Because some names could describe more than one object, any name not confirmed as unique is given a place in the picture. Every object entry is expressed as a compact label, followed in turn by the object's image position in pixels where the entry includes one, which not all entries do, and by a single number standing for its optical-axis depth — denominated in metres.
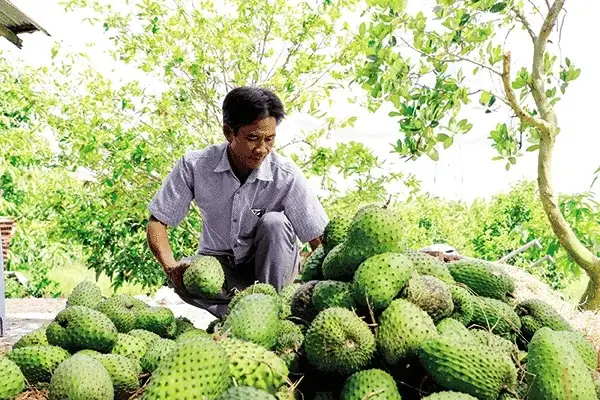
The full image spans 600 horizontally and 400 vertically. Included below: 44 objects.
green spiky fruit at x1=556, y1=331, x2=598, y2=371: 2.25
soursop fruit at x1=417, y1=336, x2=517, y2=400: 1.90
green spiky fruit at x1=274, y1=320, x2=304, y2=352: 2.23
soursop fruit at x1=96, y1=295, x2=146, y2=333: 2.75
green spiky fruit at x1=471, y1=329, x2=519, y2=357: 2.17
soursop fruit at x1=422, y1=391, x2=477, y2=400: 1.80
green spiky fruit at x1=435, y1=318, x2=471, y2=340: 2.12
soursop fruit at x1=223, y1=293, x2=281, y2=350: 2.23
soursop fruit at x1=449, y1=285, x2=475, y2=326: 2.34
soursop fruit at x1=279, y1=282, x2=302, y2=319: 2.47
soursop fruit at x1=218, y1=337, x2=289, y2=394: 1.91
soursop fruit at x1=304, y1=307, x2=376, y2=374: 1.99
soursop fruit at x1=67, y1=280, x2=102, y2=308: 2.89
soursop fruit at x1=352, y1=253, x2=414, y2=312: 2.12
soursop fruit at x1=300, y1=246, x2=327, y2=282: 2.66
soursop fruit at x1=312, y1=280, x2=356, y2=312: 2.20
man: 4.05
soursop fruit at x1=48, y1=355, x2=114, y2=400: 2.11
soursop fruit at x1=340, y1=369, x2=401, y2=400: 1.89
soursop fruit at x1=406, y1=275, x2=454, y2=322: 2.19
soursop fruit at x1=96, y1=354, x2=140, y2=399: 2.28
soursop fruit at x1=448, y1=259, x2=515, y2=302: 2.65
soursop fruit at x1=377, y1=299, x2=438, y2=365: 2.02
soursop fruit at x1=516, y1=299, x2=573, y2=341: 2.49
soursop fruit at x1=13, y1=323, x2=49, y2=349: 2.61
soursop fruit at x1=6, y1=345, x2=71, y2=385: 2.36
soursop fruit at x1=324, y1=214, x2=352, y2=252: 2.65
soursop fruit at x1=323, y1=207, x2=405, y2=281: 2.31
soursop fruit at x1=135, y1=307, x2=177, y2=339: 2.84
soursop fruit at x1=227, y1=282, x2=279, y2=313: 2.65
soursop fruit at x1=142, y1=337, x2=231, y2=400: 1.76
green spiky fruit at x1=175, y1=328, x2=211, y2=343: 2.58
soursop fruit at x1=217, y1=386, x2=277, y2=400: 1.75
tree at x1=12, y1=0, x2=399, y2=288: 8.30
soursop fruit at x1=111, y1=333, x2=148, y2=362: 2.52
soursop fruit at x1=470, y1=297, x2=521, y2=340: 2.41
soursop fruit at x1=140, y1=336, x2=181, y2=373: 2.40
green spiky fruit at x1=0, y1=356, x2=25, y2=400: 2.20
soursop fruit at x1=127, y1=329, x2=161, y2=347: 2.67
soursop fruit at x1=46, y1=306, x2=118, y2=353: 2.46
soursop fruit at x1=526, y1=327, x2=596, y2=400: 1.93
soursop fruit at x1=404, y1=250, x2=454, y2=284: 2.44
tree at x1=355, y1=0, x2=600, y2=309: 4.84
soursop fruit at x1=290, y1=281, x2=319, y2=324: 2.38
